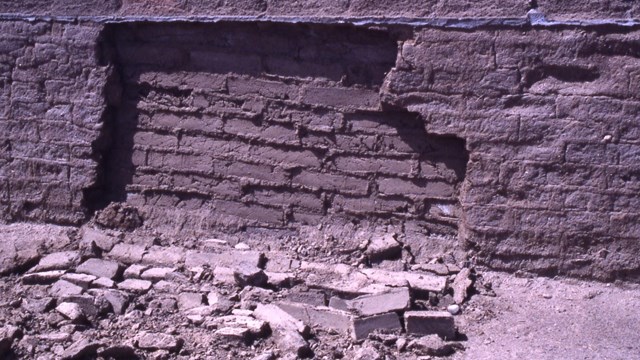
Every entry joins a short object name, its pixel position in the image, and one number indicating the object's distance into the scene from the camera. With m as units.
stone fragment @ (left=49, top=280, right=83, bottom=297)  4.93
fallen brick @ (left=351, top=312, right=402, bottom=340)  4.46
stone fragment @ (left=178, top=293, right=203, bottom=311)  4.81
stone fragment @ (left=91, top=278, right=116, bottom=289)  5.01
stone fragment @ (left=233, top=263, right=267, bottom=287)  4.91
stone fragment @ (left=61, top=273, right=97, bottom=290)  5.04
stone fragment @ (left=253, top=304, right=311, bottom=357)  4.33
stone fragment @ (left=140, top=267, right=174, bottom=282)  5.11
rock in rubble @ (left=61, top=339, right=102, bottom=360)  4.22
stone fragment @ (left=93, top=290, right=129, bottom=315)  4.81
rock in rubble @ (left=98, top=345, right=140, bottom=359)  4.29
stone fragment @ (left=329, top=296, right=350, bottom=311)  4.75
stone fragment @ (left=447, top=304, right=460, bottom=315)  4.75
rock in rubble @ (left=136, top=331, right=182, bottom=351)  4.35
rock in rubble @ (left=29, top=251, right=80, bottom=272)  5.28
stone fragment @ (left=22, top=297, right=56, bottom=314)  4.79
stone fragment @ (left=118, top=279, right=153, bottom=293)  5.00
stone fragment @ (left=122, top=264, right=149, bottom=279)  5.14
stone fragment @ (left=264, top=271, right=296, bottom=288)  4.96
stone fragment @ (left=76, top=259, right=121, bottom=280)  5.16
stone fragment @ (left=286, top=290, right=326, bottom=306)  4.81
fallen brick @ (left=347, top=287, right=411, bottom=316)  4.56
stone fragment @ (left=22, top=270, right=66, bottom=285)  5.17
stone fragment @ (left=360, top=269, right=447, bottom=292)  4.85
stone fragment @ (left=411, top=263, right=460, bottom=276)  5.01
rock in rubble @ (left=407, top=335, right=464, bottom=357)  4.33
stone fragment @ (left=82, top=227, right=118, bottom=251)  5.47
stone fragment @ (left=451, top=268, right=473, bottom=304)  4.83
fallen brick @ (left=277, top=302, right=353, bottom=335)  4.56
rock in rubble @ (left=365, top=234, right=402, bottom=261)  5.14
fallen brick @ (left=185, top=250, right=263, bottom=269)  5.17
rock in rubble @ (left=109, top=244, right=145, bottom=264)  5.36
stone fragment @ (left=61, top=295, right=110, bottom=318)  4.74
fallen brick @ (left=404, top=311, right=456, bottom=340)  4.43
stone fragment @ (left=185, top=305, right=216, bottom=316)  4.70
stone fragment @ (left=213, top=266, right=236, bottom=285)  5.00
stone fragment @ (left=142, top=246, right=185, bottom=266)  5.29
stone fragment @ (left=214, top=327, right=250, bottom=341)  4.39
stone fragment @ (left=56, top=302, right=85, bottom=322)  4.63
